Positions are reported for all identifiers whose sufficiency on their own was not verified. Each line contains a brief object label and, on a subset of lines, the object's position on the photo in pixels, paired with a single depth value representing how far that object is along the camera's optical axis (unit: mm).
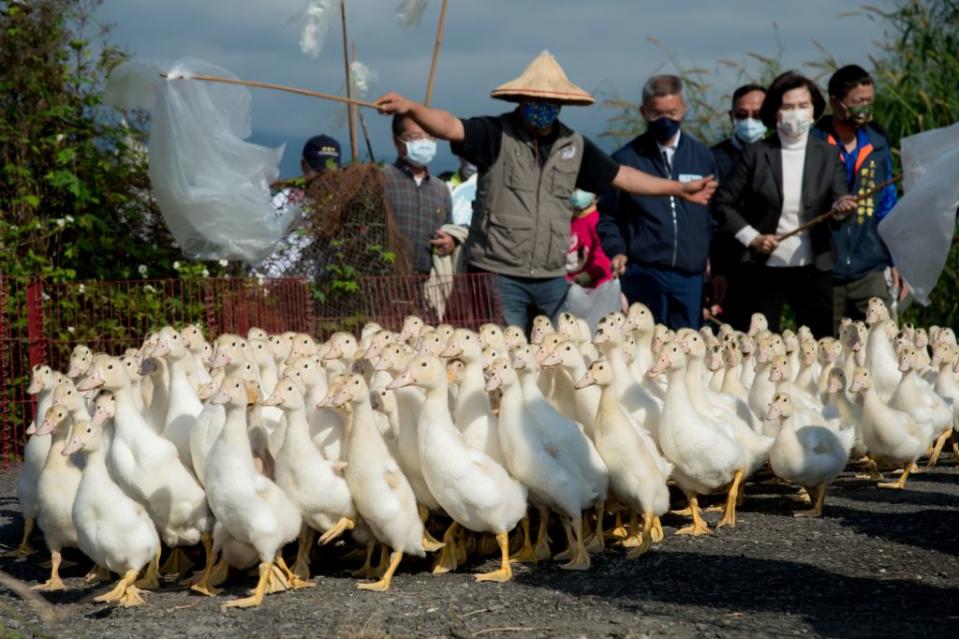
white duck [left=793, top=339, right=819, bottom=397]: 9641
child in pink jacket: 12297
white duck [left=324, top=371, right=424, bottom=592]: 6742
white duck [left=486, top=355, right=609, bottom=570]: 7008
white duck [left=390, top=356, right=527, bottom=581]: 6766
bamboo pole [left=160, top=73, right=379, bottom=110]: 8742
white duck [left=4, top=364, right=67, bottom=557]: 7695
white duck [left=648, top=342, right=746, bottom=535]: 7680
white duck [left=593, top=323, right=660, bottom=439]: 8039
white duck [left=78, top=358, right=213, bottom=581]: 6863
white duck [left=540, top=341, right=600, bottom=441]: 7637
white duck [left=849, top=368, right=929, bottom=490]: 9133
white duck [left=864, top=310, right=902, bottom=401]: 10102
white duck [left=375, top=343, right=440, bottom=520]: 7168
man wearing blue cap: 11734
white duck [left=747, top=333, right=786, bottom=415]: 9220
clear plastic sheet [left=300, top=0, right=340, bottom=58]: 11078
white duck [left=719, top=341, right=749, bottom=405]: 9383
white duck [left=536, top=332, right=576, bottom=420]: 8016
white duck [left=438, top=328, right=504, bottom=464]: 7297
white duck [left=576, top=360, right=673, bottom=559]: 7262
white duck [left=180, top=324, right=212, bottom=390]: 8320
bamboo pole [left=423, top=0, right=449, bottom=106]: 12688
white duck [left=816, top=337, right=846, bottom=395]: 9734
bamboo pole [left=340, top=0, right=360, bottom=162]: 13317
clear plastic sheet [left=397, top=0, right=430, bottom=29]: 11117
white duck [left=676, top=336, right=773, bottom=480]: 8117
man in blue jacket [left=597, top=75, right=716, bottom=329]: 10969
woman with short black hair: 10898
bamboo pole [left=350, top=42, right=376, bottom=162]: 14078
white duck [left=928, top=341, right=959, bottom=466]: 10078
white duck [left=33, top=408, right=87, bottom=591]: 7109
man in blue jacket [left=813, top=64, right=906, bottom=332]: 11258
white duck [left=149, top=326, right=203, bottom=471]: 7434
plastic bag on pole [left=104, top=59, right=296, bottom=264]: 10734
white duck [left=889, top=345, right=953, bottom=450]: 9461
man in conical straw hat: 9594
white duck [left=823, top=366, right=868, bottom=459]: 9281
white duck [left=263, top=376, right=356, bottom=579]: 6766
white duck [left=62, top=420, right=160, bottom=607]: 6570
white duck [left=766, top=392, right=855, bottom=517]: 8180
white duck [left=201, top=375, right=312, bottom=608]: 6496
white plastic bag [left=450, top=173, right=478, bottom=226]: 13273
